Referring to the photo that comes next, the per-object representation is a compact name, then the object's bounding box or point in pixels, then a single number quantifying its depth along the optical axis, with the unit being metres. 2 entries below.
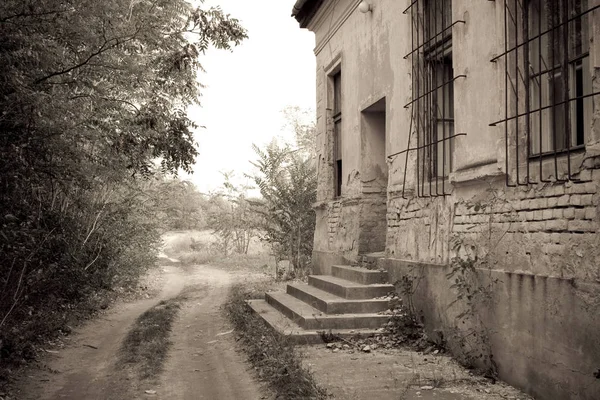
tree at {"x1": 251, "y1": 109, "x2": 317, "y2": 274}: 14.10
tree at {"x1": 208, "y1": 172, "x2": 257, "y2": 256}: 23.44
